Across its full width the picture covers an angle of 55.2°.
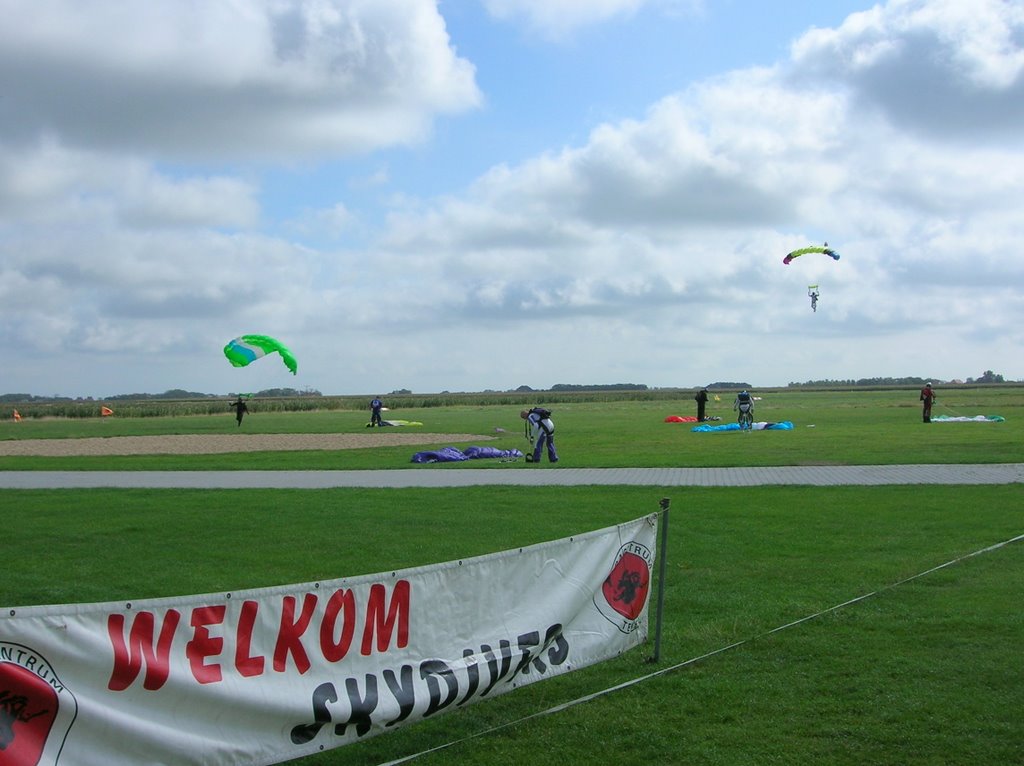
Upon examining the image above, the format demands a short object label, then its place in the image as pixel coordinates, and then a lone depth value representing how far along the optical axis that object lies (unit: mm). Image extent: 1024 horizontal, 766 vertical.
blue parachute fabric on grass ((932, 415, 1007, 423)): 42284
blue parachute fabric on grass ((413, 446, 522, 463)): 26188
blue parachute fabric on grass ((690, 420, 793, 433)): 38894
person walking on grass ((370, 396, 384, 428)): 47000
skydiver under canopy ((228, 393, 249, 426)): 52312
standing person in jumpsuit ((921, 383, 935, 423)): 41344
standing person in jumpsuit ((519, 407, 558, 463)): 24891
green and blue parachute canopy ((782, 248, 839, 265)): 41281
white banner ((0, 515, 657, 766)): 4250
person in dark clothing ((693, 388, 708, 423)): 45562
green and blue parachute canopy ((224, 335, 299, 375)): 41406
